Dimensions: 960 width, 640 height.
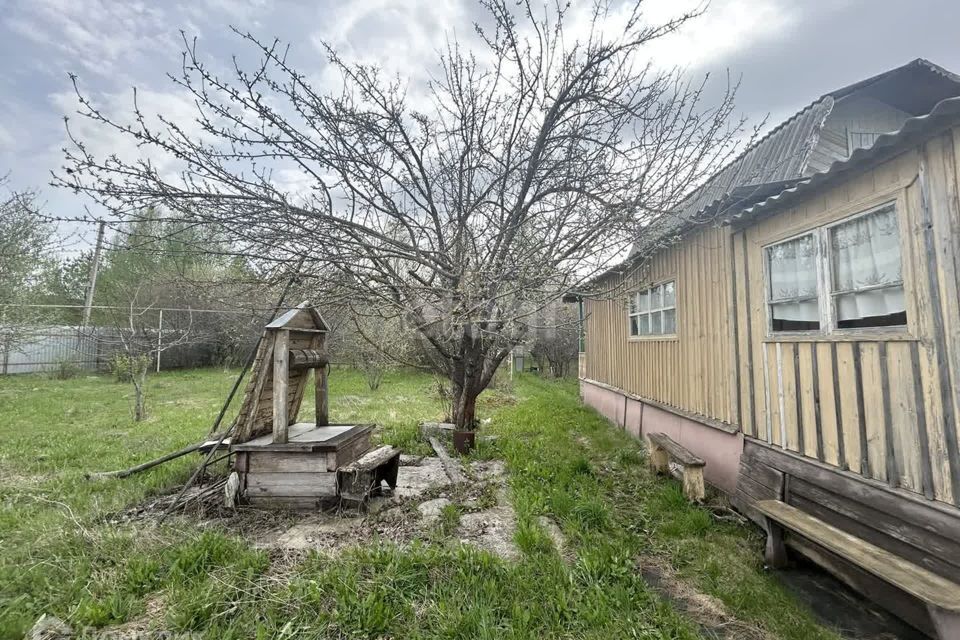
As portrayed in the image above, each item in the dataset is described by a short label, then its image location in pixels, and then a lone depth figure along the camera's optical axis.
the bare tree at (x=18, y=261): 7.17
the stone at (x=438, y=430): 5.80
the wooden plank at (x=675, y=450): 3.74
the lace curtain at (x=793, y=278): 3.13
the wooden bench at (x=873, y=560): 1.74
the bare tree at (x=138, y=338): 7.16
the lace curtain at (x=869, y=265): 2.50
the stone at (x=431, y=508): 3.37
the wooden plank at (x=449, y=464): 4.23
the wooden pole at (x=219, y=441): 3.18
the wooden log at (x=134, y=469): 4.07
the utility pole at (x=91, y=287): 13.49
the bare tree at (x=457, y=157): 3.22
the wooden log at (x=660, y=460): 4.53
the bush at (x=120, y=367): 11.37
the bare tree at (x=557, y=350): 15.87
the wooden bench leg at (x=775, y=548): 2.79
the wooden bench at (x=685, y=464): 3.75
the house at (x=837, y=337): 2.20
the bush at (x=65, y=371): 12.63
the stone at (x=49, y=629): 1.96
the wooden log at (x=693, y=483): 3.75
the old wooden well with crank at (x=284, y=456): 3.43
